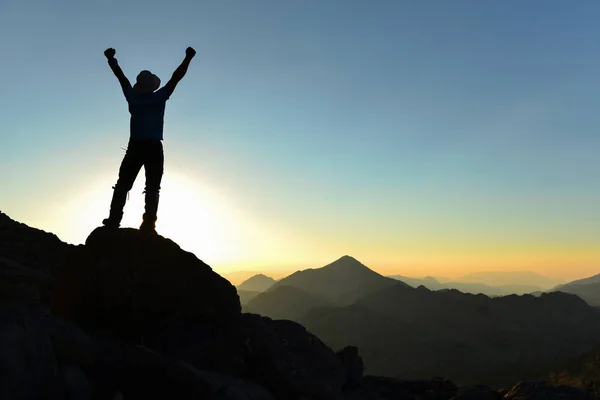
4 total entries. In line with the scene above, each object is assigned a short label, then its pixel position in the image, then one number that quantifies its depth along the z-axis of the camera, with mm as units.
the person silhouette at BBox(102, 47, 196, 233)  8523
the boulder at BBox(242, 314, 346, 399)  9859
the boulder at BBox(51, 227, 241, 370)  8062
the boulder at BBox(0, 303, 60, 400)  4441
